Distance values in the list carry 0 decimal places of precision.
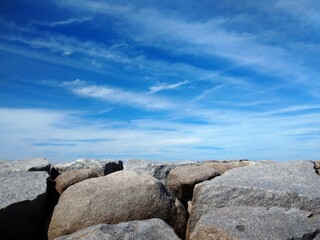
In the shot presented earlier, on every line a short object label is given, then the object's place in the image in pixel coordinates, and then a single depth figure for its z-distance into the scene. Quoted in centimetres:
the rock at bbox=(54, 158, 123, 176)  501
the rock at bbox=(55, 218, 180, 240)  288
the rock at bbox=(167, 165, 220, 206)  409
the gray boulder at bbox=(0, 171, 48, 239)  357
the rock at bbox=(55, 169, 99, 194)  423
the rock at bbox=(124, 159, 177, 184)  474
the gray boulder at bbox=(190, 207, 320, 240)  295
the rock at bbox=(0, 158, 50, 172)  478
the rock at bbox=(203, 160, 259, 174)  481
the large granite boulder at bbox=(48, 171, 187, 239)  345
